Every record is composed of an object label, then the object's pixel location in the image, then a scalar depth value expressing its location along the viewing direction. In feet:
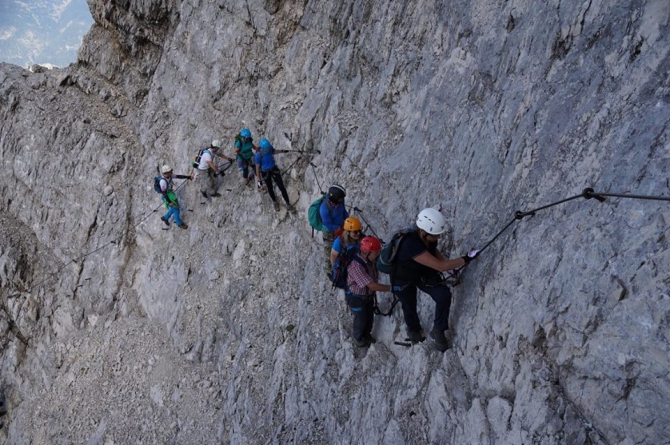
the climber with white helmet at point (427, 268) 22.99
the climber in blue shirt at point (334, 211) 31.53
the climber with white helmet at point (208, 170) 53.21
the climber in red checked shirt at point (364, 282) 27.17
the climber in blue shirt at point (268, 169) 45.14
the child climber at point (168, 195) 53.52
